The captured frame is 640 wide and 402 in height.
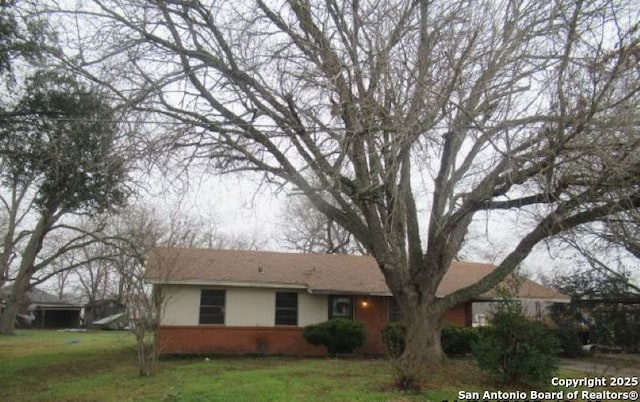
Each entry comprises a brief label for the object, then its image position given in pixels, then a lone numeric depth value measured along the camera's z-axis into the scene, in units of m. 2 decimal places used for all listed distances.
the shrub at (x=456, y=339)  19.53
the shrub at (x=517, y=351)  11.90
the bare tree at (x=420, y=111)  8.59
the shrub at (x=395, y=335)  16.92
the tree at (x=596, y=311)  18.70
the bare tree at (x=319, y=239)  37.84
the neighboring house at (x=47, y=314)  50.46
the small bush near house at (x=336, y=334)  19.33
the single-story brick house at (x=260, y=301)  19.45
